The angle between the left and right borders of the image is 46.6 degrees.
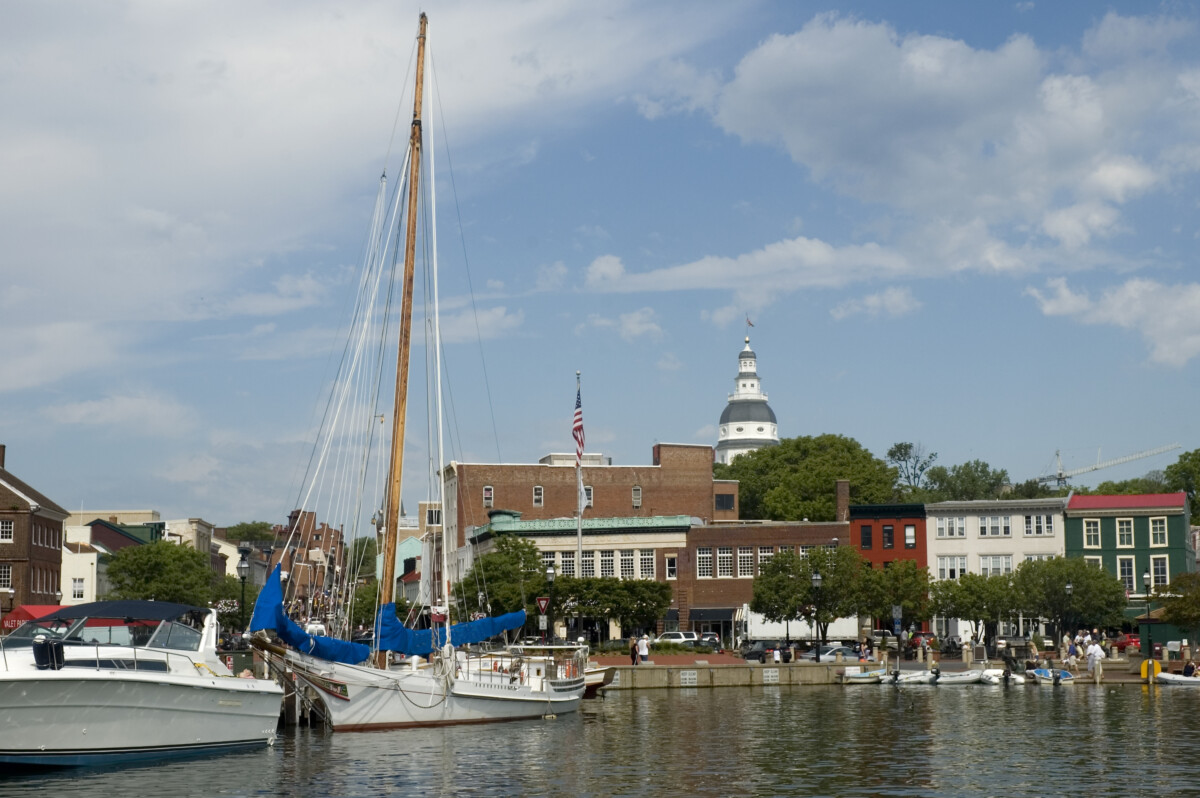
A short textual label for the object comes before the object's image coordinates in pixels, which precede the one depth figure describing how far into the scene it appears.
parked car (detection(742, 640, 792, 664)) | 73.44
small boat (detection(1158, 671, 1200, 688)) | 60.06
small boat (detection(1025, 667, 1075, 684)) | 62.54
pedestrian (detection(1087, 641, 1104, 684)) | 63.87
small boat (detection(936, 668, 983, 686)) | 64.19
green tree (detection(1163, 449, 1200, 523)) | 129.88
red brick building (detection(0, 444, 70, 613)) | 92.62
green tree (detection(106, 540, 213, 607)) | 101.81
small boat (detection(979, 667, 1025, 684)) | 63.50
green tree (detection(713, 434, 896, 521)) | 128.75
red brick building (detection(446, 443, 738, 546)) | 120.44
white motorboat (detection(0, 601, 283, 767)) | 30.64
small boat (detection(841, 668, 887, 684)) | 65.94
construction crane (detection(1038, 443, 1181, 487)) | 189.10
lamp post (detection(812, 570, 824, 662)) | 72.93
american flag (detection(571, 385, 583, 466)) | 77.25
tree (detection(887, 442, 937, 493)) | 171.50
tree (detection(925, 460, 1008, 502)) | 164.75
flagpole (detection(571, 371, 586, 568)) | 77.25
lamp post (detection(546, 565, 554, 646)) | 68.56
